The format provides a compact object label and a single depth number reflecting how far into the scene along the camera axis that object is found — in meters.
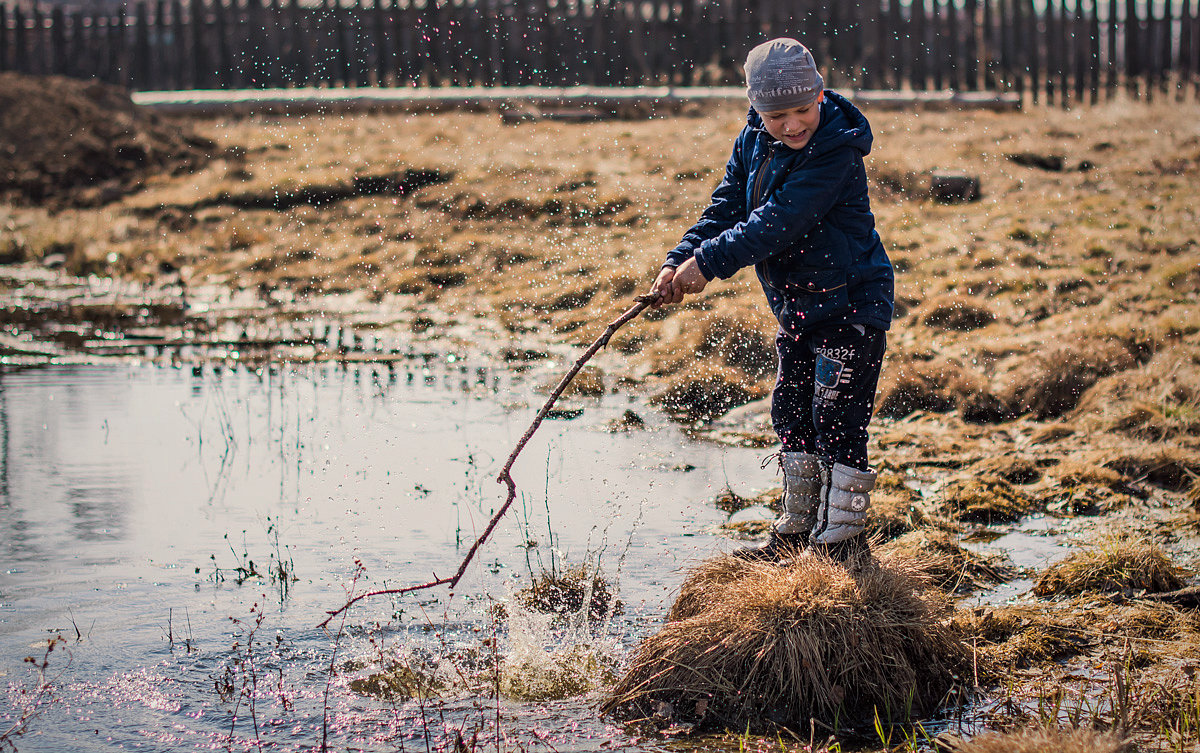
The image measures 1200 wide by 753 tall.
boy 4.32
